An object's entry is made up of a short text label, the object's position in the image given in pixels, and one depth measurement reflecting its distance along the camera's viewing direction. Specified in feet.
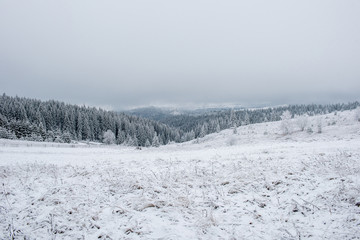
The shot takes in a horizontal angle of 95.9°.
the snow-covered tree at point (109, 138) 219.00
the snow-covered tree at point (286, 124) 121.29
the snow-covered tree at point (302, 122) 118.42
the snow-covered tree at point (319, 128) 98.59
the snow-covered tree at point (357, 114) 116.07
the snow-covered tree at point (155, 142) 210.92
